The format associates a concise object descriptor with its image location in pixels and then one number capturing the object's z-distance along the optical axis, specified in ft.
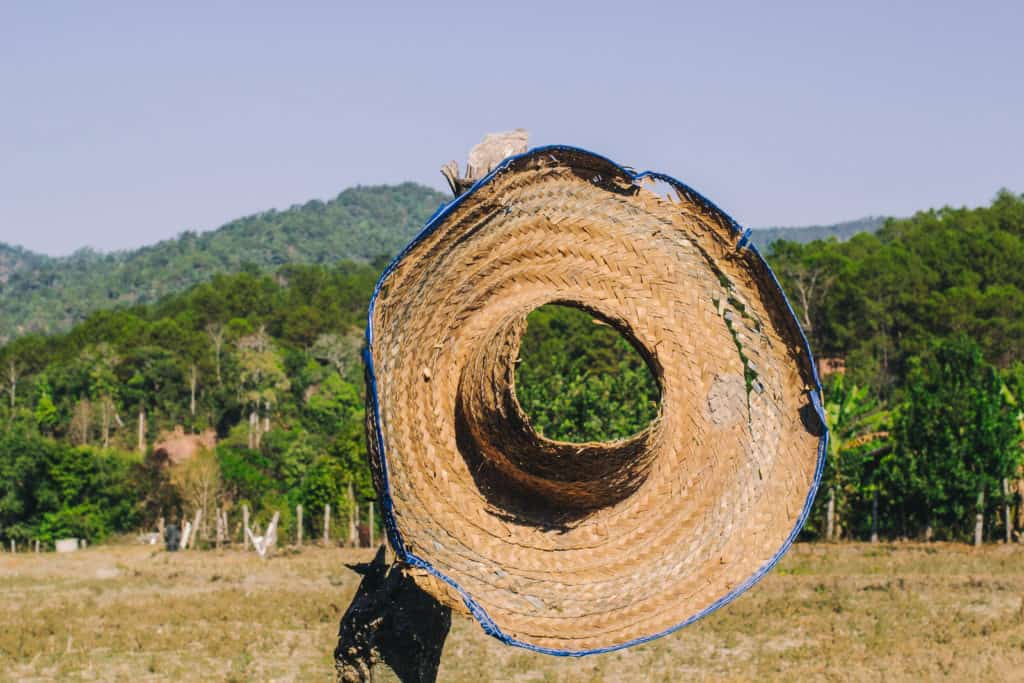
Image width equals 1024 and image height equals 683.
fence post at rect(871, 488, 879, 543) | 84.84
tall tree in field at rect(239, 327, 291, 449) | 173.78
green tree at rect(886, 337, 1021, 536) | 79.61
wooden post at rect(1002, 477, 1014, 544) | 79.00
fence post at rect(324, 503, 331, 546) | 97.60
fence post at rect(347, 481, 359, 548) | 98.43
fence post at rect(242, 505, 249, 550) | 92.46
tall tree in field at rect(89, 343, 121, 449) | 160.15
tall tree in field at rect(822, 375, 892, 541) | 86.58
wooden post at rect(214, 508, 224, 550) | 101.92
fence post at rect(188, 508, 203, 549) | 106.07
